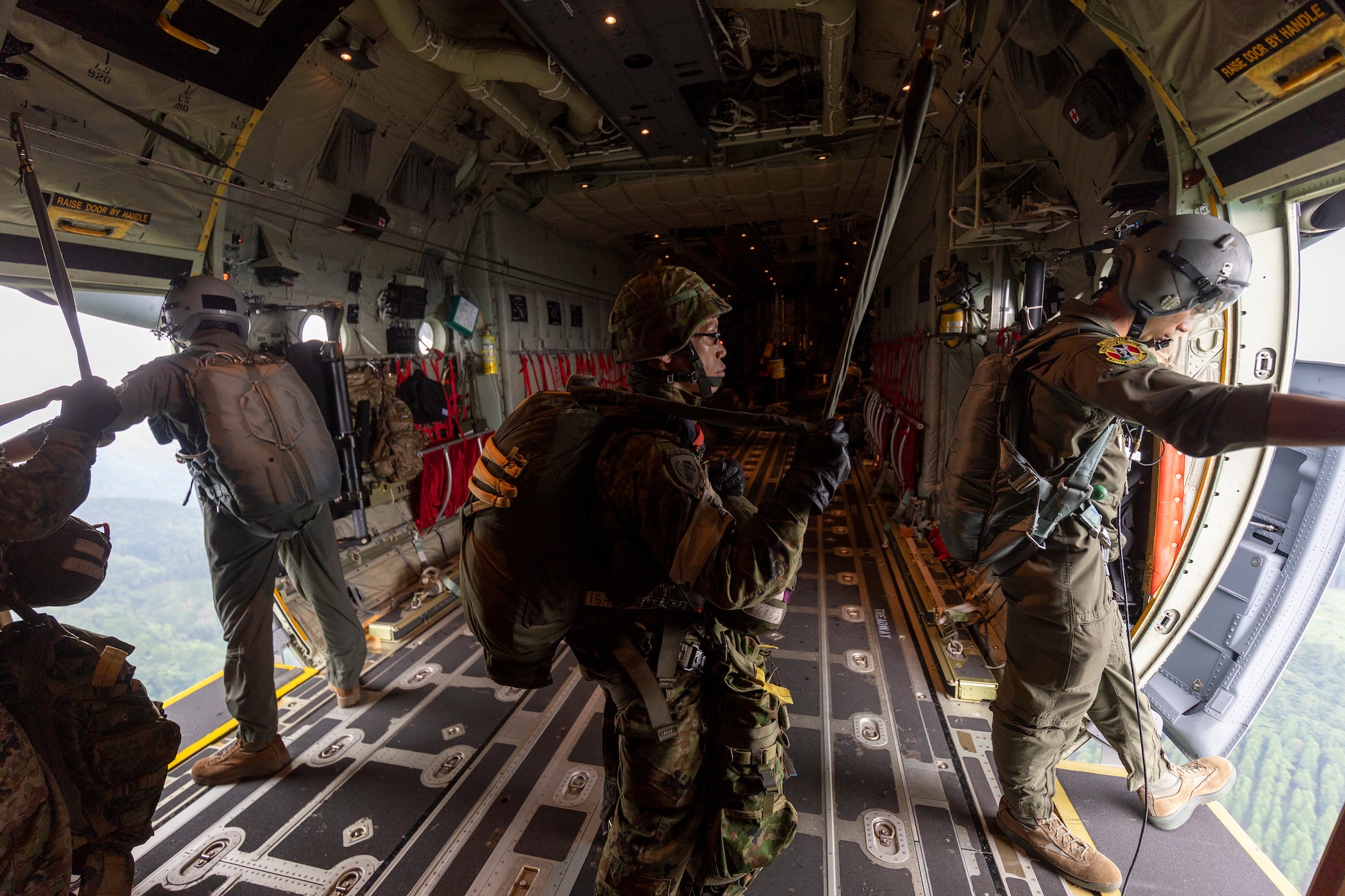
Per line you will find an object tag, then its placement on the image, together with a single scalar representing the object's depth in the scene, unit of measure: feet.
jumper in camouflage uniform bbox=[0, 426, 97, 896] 4.36
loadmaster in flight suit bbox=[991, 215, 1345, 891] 6.15
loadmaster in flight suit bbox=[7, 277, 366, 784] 9.55
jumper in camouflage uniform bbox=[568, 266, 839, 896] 5.53
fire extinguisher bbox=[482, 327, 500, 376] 21.75
